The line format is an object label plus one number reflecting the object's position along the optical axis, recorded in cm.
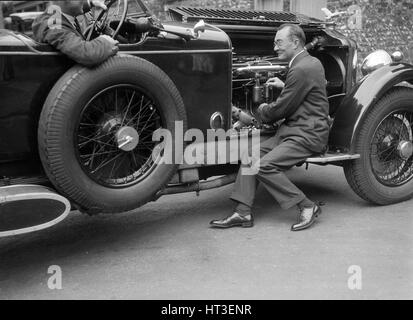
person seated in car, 292
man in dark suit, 373
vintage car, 289
